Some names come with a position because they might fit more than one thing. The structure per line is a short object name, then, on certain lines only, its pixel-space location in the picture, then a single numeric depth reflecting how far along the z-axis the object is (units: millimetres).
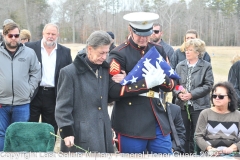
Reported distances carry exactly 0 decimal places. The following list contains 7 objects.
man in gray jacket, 7712
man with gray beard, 8485
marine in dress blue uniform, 5527
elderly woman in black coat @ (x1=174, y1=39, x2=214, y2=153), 8664
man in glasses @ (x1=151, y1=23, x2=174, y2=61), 10971
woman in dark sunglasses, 6823
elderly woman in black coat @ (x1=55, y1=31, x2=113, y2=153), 5105
